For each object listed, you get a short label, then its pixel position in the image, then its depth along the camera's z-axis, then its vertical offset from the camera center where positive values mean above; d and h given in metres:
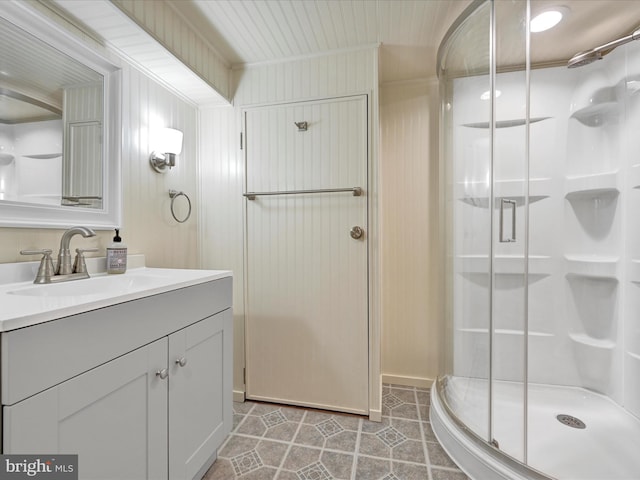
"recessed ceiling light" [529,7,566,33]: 1.35 +0.99
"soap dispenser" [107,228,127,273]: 1.36 -0.08
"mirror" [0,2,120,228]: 1.06 +0.43
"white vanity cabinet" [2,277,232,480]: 0.66 -0.42
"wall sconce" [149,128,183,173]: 1.66 +0.49
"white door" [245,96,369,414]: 1.82 -0.11
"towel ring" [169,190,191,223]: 1.80 +0.25
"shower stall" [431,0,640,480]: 1.37 -0.04
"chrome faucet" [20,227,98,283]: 1.12 -0.10
